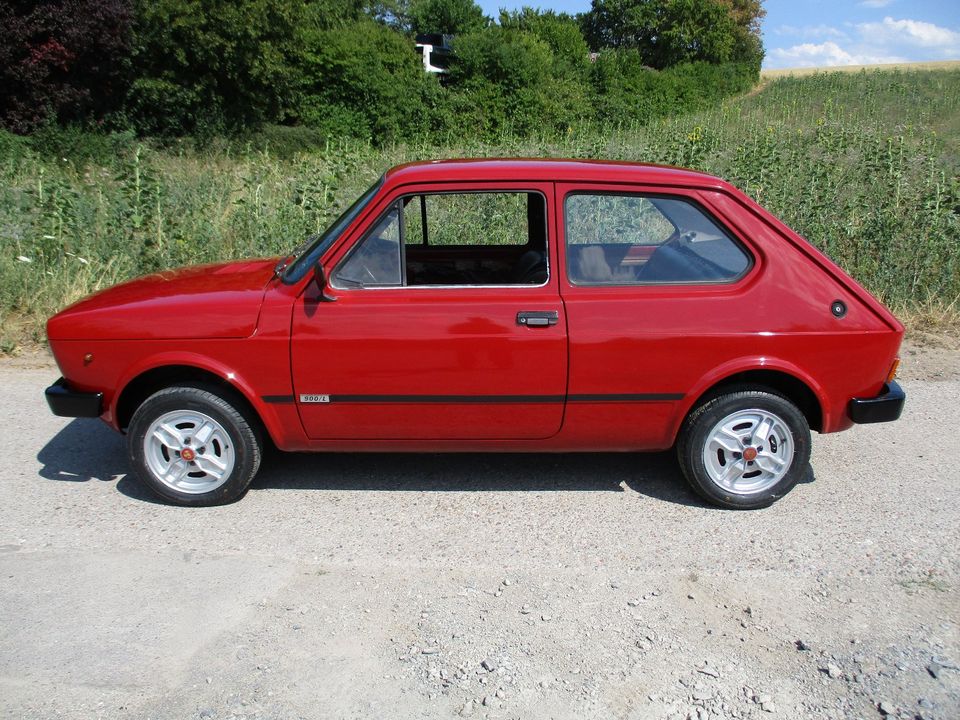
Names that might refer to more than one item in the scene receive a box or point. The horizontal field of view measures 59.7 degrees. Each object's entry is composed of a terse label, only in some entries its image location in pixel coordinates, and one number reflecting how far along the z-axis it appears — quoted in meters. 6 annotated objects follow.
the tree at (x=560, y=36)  45.88
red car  4.29
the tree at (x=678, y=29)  65.81
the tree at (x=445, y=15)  61.81
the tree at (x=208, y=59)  28.27
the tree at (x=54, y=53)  23.05
